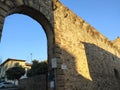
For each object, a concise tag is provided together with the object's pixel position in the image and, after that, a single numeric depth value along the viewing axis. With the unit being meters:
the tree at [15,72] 14.22
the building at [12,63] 20.26
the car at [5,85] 12.75
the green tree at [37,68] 10.80
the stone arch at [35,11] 2.79
